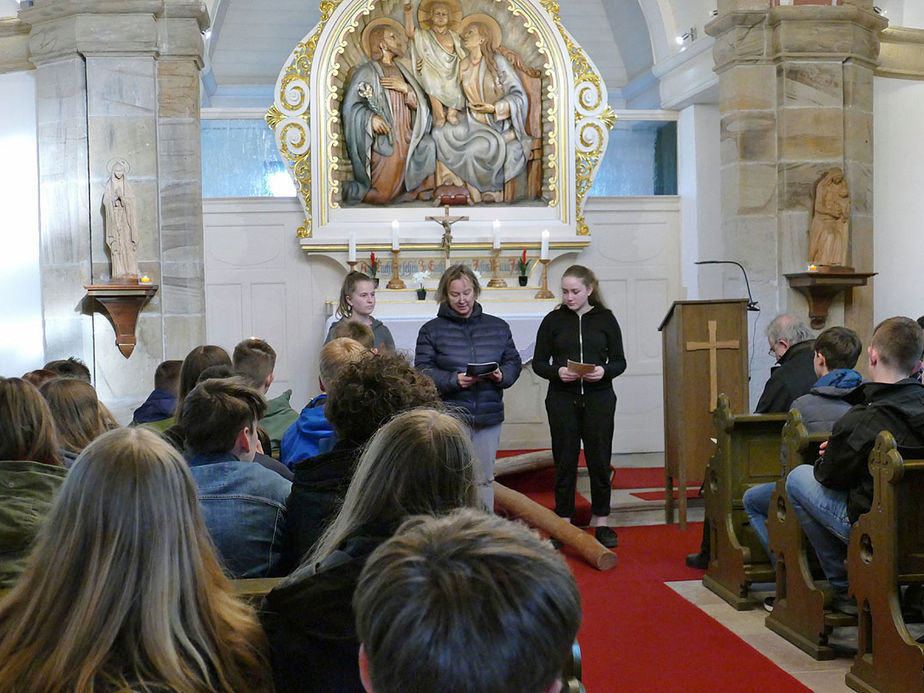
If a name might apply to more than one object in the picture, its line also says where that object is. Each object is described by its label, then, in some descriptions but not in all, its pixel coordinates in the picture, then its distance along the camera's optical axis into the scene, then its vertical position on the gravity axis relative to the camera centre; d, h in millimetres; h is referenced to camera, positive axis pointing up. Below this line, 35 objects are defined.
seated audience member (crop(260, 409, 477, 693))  1823 -402
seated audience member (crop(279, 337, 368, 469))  3742 -366
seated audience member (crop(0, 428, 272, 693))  1582 -415
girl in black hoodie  6125 -381
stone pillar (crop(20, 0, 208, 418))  7566 +1233
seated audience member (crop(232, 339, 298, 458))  4211 -171
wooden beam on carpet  5605 -1188
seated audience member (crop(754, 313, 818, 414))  5570 -274
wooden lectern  6559 -345
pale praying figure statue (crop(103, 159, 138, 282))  7484 +703
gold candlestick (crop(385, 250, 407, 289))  8820 +327
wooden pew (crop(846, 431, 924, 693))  3621 -906
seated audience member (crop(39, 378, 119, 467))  3359 -282
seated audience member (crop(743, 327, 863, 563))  4781 -357
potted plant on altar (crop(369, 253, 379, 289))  8781 +448
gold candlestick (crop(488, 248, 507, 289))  9016 +304
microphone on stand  8086 +127
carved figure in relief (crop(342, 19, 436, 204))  9031 +1680
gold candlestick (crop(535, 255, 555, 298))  8945 +245
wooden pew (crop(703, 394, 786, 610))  5156 -832
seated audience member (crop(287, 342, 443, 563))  2631 -266
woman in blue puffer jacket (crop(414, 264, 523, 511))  5738 -191
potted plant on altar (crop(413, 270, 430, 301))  8883 +359
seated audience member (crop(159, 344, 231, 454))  3975 -151
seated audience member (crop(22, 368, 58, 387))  4773 -233
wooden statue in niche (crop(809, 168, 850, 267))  8305 +781
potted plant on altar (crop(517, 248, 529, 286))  9039 +421
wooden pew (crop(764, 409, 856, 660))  4242 -1130
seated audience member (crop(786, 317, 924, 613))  3871 -502
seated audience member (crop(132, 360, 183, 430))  4574 -338
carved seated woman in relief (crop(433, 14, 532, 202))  9281 +1725
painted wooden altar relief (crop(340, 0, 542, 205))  9133 +1825
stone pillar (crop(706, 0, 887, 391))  8336 +1499
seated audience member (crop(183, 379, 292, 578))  2649 -412
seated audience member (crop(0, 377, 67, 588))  2383 -352
